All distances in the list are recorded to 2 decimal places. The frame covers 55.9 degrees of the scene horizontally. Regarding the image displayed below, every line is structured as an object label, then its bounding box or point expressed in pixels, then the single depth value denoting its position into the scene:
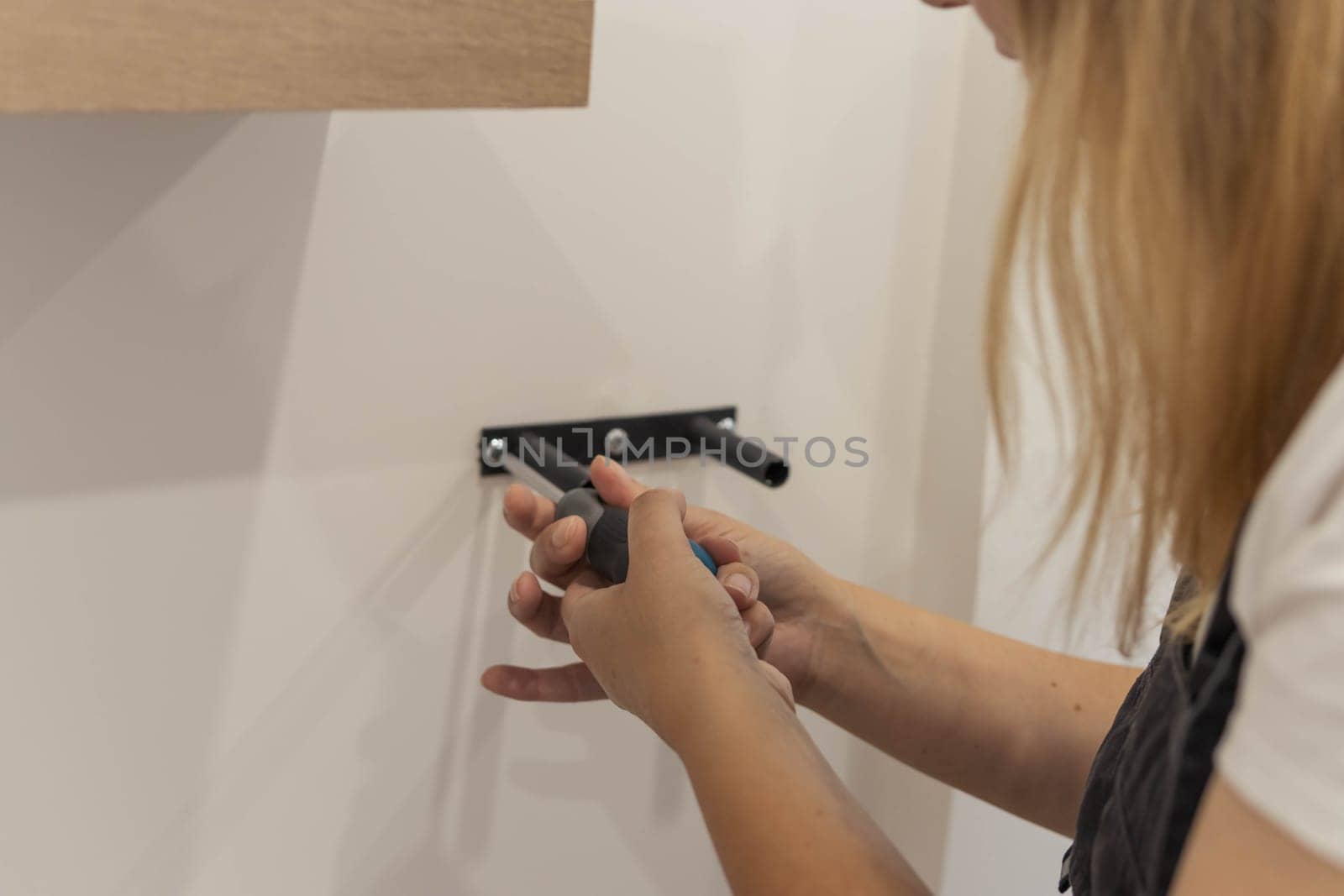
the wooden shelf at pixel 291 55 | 0.36
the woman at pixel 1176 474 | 0.29
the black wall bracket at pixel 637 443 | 0.75
